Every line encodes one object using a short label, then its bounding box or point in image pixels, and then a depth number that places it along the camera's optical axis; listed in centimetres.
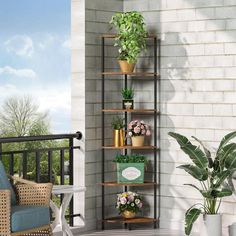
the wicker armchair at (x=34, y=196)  764
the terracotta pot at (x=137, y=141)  905
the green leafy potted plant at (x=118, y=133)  907
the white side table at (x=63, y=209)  805
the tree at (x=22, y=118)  1341
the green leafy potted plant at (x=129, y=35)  886
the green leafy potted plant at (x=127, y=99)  906
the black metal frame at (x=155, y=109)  907
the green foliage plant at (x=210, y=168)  818
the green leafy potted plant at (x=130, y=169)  898
